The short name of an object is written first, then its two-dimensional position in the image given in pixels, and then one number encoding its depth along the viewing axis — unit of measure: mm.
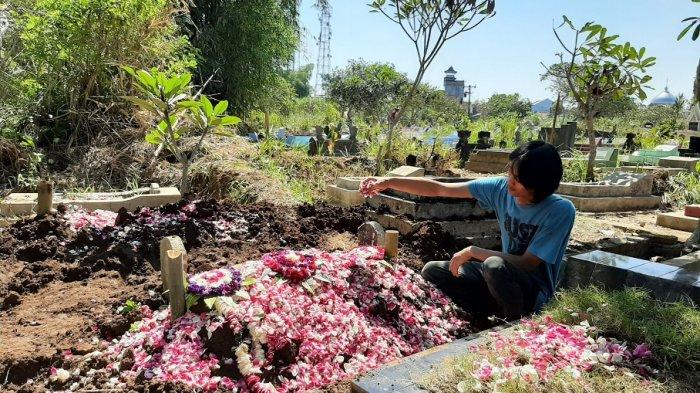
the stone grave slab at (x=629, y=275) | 2562
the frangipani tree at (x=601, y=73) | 7980
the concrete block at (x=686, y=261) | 3465
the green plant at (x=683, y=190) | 8398
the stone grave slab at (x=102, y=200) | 4188
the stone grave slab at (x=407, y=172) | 5945
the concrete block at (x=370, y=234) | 3113
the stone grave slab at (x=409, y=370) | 1663
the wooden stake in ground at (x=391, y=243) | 2936
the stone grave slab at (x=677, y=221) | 6348
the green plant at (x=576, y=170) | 8648
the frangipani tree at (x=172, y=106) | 3984
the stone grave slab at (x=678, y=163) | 10188
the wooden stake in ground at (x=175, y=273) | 2059
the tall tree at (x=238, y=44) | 12180
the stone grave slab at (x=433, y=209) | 3932
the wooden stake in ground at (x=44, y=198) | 3705
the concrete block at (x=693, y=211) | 5750
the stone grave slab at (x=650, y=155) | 11562
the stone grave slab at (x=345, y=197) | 5715
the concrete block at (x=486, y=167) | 10398
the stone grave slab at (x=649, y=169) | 9459
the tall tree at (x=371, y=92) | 26703
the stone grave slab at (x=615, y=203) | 7578
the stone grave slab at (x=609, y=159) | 10792
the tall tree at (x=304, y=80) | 69375
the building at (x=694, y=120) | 27209
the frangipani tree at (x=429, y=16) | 8469
